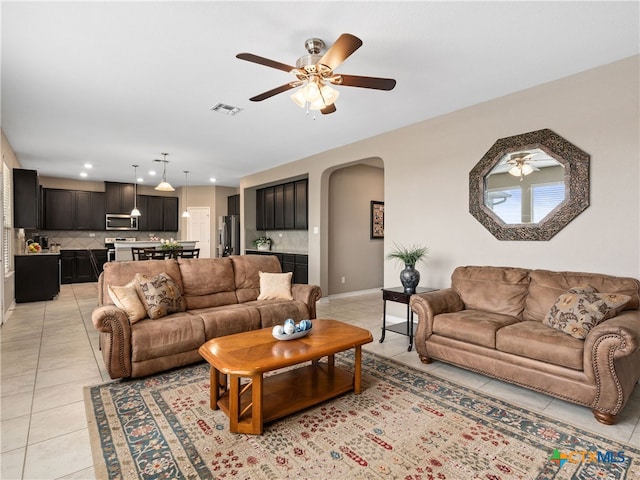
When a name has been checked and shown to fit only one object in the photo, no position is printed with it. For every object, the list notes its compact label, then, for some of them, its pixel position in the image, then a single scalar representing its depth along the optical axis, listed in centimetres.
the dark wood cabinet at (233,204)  998
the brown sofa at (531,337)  225
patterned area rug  182
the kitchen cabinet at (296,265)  671
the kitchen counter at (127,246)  686
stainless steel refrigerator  949
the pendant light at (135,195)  983
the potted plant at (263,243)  845
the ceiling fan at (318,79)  237
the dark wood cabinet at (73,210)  877
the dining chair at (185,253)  586
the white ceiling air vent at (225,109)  402
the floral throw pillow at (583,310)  249
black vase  388
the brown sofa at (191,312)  286
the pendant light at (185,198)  1038
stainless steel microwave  955
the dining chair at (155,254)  561
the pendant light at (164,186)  687
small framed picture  737
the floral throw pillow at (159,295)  323
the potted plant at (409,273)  388
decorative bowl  254
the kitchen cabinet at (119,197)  949
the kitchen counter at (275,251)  745
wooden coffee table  212
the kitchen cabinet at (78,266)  867
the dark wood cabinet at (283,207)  694
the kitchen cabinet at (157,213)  1013
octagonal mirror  318
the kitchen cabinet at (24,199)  580
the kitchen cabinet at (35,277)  599
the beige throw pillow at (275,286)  418
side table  379
